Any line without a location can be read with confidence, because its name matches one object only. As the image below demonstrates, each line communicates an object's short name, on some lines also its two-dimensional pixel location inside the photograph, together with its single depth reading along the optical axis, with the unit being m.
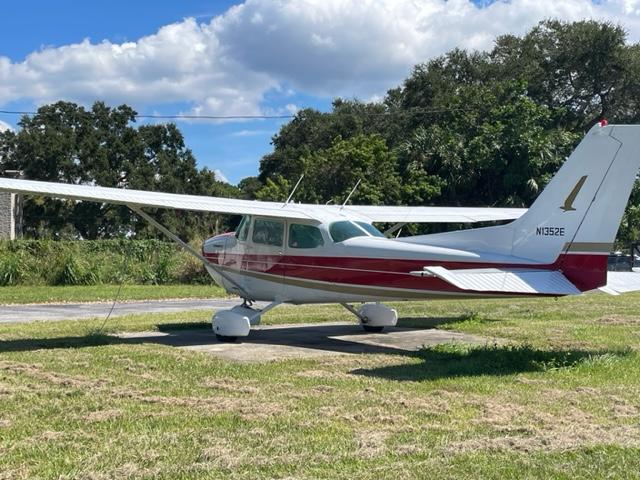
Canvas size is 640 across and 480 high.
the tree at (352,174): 33.84
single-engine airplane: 9.12
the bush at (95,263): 26.25
